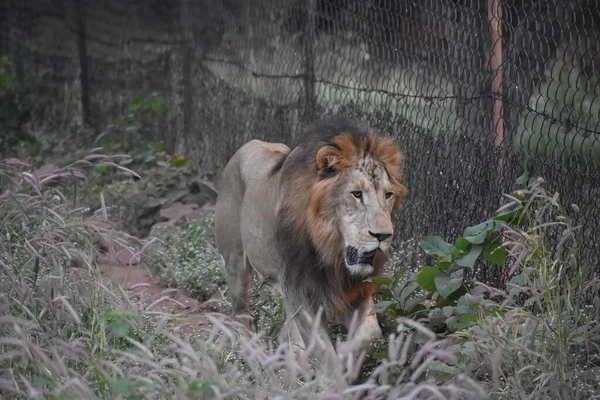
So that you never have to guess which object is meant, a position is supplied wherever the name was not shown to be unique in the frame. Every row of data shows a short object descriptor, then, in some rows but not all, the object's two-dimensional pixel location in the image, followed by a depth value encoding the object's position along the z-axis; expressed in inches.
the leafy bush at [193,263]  542.9
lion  356.5
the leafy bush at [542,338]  284.7
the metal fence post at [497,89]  405.4
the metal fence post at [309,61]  583.2
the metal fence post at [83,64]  1018.1
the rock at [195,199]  703.1
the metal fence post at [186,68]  836.6
